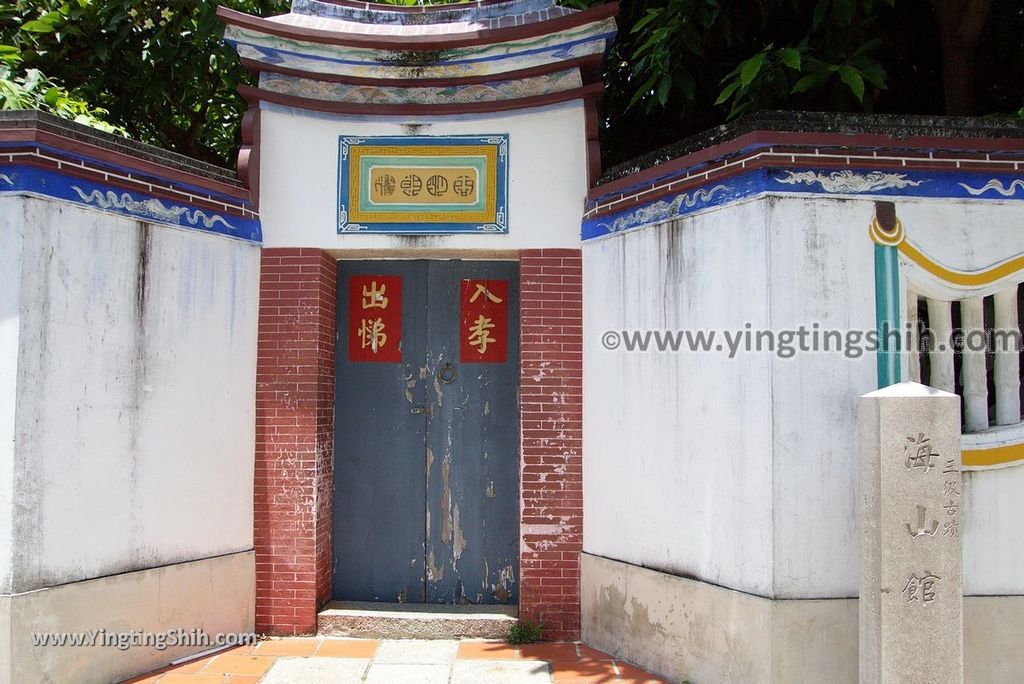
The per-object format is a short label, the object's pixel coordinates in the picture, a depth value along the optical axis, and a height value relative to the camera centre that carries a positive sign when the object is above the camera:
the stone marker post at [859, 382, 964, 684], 3.45 -0.70
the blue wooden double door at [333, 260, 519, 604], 5.42 -0.34
